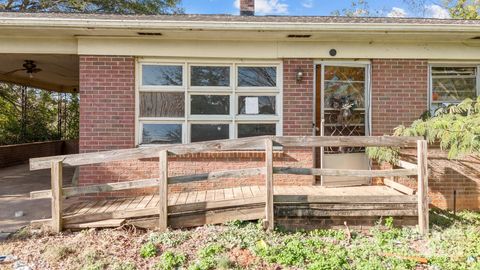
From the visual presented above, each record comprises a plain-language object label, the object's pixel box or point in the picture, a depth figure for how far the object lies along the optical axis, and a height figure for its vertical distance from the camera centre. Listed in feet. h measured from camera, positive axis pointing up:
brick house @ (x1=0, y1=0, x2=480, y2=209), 19.17 +2.53
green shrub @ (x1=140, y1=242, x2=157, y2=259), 13.14 -4.73
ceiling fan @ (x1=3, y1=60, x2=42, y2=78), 25.06 +5.01
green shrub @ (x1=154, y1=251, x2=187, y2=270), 12.50 -4.92
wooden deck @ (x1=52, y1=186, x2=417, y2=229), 15.08 -3.64
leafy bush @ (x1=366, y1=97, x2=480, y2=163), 15.40 +0.05
